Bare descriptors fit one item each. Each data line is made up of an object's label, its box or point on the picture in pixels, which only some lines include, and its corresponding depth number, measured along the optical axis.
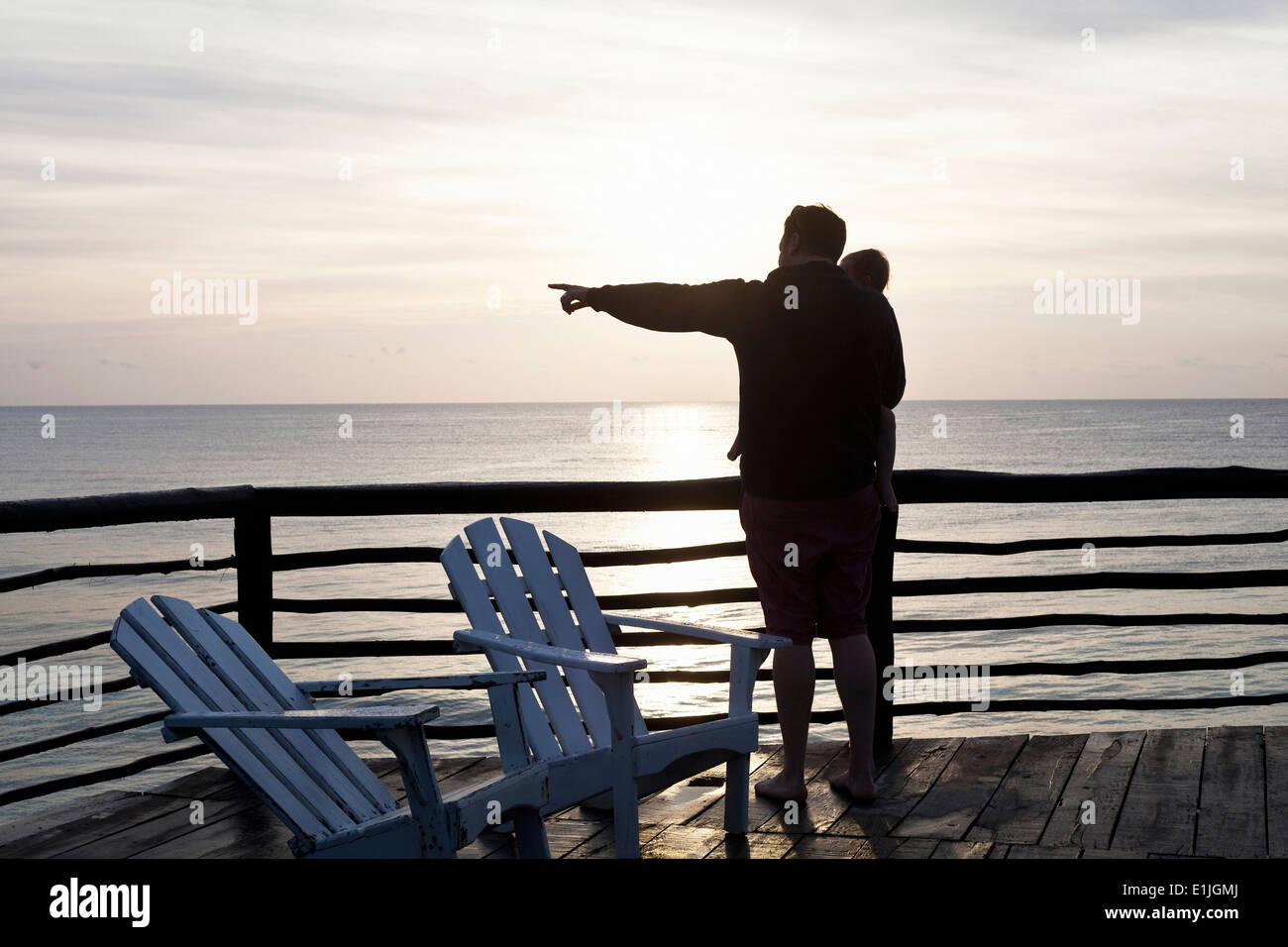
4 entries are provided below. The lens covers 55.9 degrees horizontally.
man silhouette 3.36
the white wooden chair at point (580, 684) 2.94
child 3.61
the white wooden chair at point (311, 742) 2.37
